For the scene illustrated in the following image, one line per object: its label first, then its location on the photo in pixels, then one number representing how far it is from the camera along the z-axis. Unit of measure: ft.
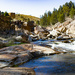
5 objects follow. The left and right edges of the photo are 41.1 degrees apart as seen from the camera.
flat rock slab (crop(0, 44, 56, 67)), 16.16
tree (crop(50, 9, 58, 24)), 225.56
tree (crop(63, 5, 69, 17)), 243.27
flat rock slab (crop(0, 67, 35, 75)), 10.90
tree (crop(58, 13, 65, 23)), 198.72
